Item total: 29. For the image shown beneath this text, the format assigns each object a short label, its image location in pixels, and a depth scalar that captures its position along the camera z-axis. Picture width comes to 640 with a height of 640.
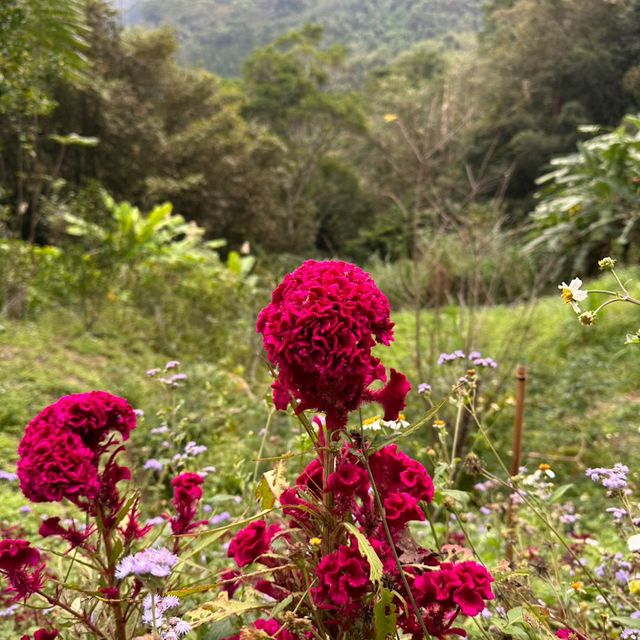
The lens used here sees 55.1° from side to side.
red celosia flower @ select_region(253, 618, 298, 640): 0.89
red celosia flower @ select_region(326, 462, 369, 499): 0.82
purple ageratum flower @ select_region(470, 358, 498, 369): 1.63
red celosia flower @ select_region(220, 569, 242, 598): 1.05
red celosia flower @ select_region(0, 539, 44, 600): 0.87
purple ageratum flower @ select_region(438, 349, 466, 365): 1.62
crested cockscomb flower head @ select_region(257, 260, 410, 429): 0.76
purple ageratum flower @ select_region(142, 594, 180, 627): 0.85
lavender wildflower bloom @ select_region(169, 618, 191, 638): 0.80
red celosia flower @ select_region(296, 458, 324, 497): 0.96
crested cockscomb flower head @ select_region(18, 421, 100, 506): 0.84
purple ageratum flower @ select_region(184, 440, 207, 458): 1.66
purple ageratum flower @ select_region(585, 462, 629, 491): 1.01
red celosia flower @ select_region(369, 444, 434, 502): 0.91
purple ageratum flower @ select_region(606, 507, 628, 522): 1.11
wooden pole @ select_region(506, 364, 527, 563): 1.77
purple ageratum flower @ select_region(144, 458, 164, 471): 1.48
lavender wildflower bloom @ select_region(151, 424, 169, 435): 1.79
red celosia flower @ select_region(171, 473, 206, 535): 1.09
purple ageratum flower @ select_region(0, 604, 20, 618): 1.37
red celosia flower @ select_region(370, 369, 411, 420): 0.90
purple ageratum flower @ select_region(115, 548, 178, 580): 0.78
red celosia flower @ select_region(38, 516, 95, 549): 0.93
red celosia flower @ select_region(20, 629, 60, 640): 0.91
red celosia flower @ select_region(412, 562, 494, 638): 0.79
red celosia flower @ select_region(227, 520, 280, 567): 0.91
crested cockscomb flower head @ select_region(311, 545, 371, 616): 0.78
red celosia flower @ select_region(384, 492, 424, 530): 0.86
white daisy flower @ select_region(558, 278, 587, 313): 0.89
